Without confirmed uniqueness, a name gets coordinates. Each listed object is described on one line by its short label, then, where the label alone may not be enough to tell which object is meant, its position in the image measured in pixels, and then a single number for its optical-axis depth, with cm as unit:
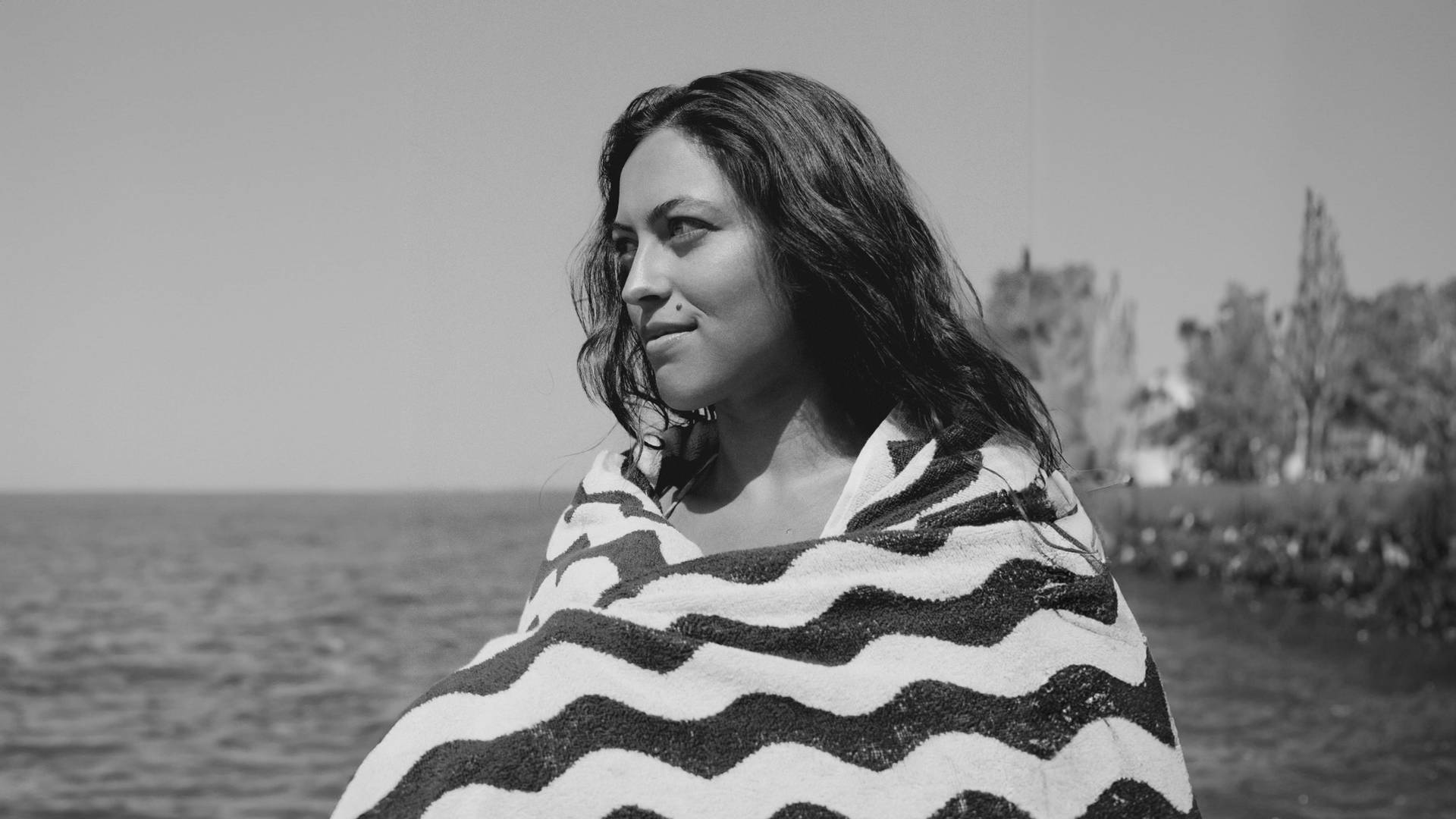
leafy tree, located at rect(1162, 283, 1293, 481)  4428
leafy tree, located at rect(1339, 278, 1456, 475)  3925
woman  159
